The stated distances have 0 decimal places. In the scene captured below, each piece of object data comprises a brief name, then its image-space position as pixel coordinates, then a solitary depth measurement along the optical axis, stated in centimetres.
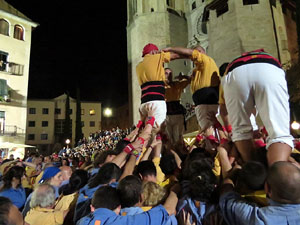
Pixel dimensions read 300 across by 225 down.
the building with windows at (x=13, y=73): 2897
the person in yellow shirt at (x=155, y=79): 469
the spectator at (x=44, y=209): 333
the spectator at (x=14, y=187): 490
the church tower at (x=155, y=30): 3669
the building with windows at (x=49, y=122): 5353
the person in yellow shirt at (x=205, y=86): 460
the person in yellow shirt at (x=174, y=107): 583
